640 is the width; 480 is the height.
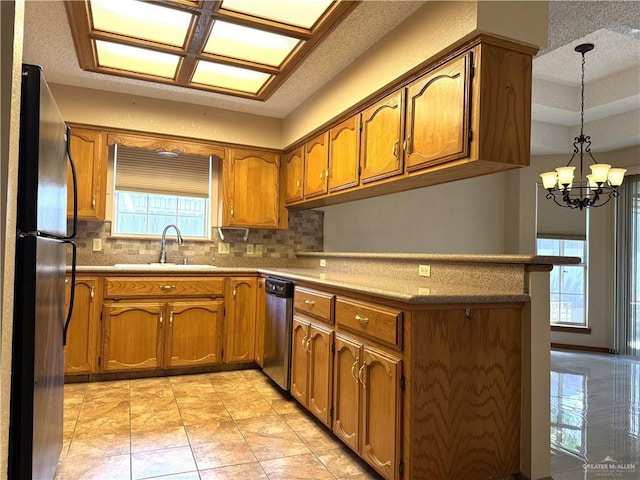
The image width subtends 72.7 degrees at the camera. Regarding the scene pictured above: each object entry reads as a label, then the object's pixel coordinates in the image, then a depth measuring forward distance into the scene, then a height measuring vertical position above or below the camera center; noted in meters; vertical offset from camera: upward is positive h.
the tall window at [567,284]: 5.60 -0.43
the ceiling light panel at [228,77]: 3.20 +1.31
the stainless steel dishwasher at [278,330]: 3.05 -0.62
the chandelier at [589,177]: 3.64 +0.64
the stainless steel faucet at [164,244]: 4.02 +0.01
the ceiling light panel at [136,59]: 2.93 +1.32
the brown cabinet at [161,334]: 3.43 -0.73
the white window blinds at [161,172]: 4.05 +0.70
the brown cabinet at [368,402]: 1.84 -0.72
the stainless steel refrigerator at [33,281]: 1.33 -0.12
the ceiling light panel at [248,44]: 2.62 +1.30
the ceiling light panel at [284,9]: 2.32 +1.30
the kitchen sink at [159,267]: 3.52 -0.18
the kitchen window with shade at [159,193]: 4.06 +0.50
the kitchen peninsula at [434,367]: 1.80 -0.53
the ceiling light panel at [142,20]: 2.40 +1.30
